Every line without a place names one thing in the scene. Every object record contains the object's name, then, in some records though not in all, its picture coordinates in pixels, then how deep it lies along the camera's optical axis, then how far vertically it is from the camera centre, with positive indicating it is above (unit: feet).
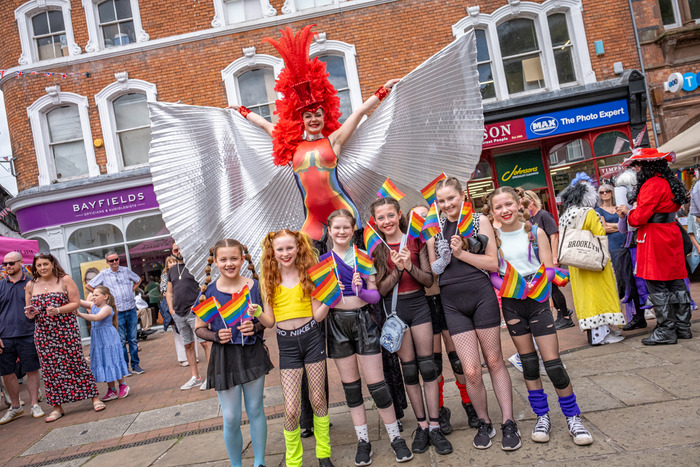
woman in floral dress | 15.99 -1.68
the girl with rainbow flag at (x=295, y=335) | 8.93 -1.67
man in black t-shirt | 17.94 -1.57
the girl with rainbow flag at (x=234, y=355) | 8.96 -1.86
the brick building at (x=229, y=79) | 32.30 +11.48
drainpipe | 31.81 +7.60
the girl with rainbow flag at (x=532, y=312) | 8.83 -1.93
